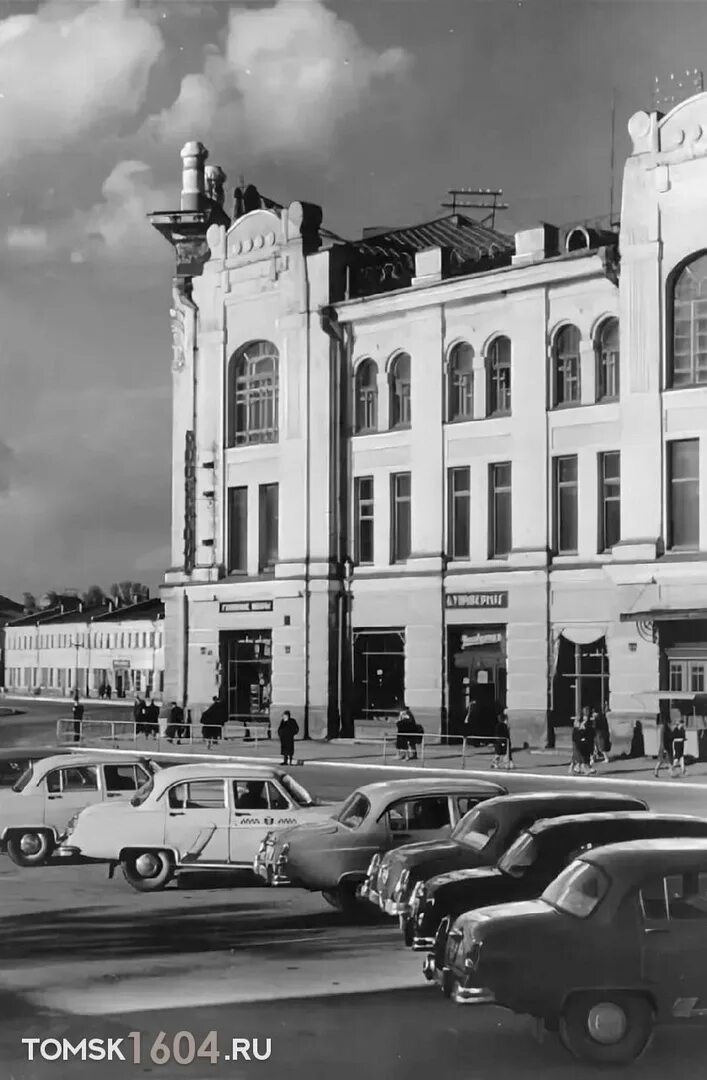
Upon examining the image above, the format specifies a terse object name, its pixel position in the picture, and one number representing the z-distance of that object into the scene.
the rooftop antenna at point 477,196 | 18.38
